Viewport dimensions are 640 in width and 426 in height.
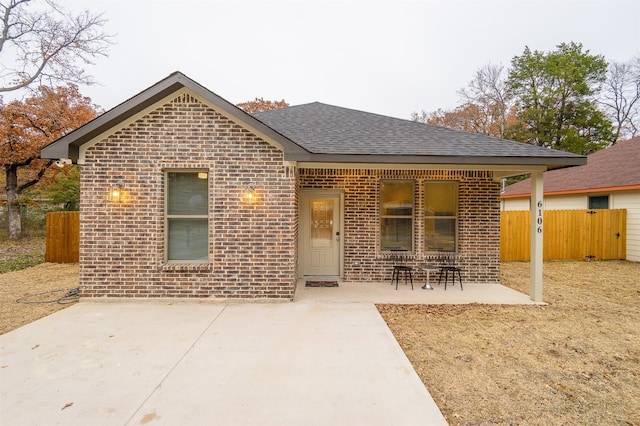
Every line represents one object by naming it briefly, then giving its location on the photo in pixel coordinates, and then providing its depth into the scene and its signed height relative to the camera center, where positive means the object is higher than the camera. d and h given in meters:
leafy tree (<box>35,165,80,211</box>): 17.70 +1.51
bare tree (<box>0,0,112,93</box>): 13.53 +7.92
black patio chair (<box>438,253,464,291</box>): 7.54 -1.10
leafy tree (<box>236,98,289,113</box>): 24.70 +8.86
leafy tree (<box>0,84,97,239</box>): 14.91 +4.25
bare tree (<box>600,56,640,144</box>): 24.70 +9.75
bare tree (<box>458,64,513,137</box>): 24.92 +9.87
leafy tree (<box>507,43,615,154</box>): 21.23 +8.34
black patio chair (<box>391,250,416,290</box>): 7.50 -1.09
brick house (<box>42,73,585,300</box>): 5.82 +0.51
